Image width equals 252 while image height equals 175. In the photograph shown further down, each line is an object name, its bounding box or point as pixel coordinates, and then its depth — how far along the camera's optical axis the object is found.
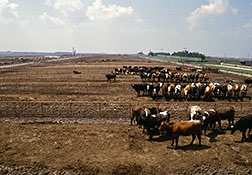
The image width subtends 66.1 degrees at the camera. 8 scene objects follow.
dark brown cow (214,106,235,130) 12.27
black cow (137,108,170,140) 11.24
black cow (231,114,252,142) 10.62
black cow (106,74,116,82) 29.94
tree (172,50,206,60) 95.72
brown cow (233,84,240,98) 21.27
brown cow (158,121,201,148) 9.72
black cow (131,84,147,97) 21.14
